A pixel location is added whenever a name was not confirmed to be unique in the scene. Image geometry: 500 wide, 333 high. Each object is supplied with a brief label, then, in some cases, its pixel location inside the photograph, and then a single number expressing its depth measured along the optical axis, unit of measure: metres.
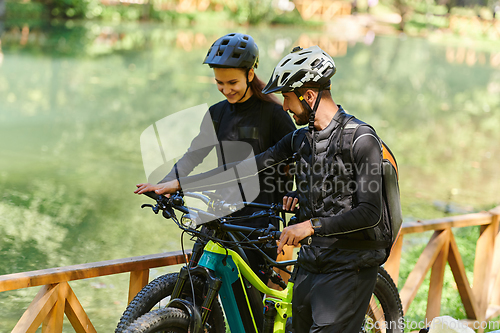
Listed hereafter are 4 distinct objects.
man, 4.61
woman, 5.97
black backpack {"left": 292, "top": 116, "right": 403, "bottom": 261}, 4.74
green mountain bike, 5.05
